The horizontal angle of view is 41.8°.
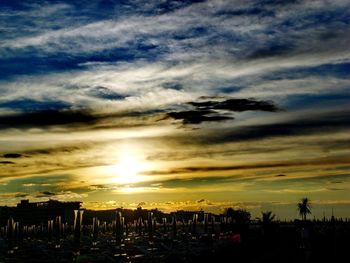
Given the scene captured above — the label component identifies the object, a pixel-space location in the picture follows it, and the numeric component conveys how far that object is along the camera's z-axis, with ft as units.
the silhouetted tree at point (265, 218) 250.57
